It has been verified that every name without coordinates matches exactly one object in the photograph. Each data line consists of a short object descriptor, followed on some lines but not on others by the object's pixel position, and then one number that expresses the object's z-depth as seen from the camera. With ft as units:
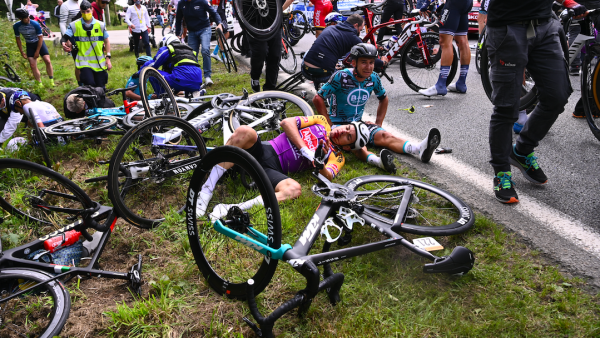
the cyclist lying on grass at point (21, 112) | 17.26
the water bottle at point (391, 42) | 23.86
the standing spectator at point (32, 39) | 32.73
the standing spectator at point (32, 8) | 52.65
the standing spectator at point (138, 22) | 38.83
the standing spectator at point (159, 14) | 77.78
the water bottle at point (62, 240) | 8.59
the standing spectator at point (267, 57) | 19.45
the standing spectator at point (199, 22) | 27.78
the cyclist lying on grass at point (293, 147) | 11.71
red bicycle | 22.25
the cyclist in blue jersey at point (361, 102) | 14.26
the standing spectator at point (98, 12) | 35.35
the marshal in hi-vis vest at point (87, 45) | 24.39
